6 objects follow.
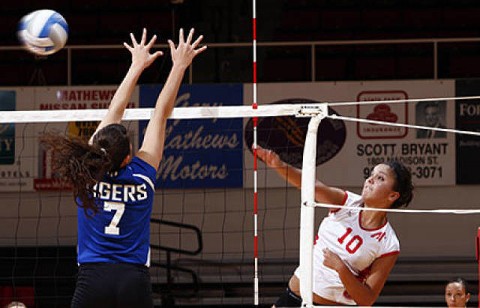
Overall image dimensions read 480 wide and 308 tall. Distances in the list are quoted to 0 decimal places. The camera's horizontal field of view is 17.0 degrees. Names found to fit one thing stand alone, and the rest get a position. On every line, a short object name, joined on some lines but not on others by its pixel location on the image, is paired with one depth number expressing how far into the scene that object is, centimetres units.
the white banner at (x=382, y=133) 1716
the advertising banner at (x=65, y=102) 1733
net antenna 778
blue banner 1724
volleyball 880
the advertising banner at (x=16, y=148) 1723
